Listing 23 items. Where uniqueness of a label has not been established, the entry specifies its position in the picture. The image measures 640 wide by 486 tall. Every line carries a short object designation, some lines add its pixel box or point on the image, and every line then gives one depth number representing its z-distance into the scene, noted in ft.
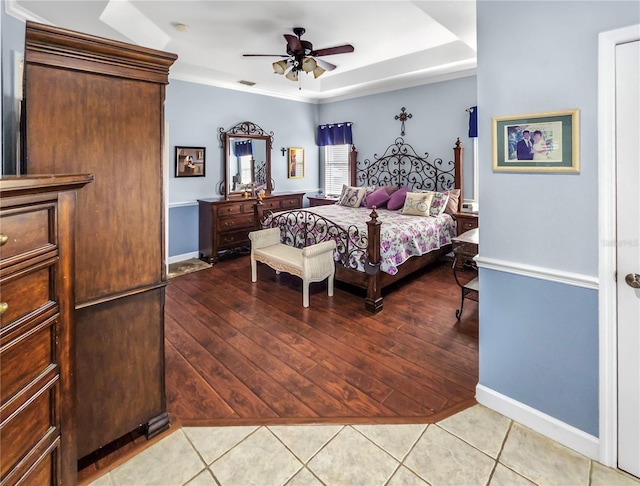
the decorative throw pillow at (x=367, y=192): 19.97
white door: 5.13
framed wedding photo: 5.65
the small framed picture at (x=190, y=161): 17.99
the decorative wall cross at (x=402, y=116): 19.90
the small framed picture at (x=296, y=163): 23.24
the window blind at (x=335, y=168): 24.02
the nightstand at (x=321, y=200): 22.56
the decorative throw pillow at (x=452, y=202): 17.43
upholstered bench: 12.35
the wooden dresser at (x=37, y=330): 3.40
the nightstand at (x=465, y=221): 16.14
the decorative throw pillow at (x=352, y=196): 19.88
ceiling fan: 12.24
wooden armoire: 4.79
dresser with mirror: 18.44
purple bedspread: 12.82
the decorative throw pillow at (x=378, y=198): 19.17
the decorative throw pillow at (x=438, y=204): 16.79
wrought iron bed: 12.13
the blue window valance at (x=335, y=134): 22.86
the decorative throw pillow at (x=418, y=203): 16.74
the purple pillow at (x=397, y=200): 18.43
